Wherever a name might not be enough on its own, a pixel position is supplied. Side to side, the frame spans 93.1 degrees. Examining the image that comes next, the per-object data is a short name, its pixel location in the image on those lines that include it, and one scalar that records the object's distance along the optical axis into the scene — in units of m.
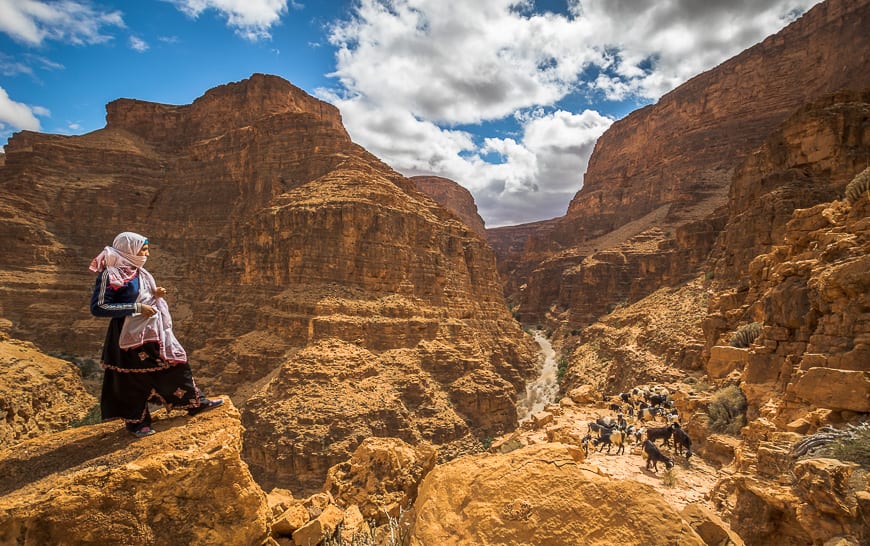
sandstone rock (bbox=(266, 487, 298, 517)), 5.36
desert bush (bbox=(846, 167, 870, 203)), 10.88
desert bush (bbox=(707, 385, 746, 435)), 9.20
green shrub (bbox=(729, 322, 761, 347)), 12.48
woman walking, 4.53
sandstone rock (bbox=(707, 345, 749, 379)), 12.06
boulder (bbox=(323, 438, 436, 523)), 6.05
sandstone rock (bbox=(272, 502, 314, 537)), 4.61
